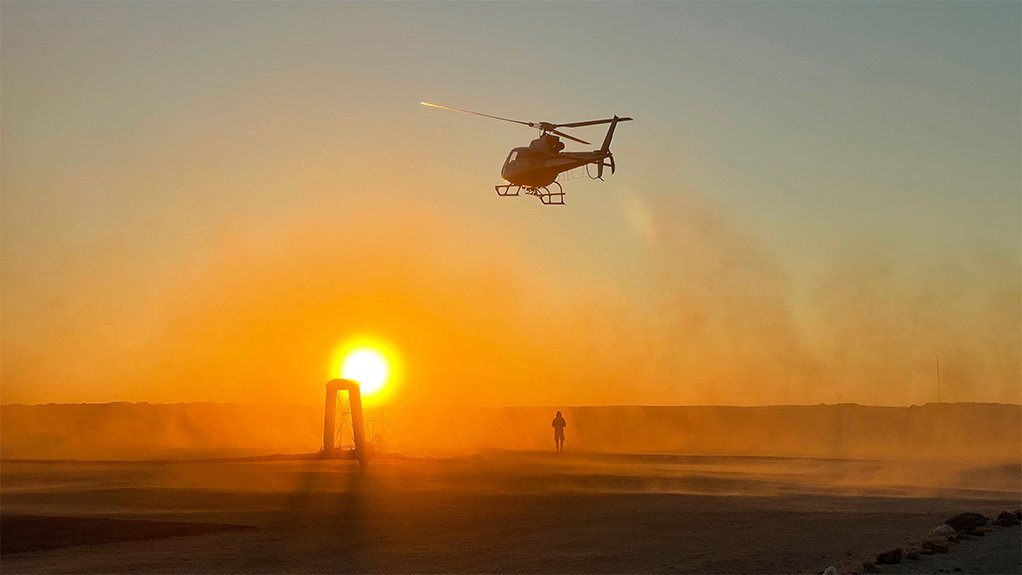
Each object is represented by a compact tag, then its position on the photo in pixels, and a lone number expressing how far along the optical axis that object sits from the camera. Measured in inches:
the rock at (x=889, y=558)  613.3
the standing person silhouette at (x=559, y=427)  2047.2
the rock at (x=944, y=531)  725.8
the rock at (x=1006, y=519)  779.4
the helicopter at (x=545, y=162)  1581.0
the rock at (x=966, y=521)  757.9
